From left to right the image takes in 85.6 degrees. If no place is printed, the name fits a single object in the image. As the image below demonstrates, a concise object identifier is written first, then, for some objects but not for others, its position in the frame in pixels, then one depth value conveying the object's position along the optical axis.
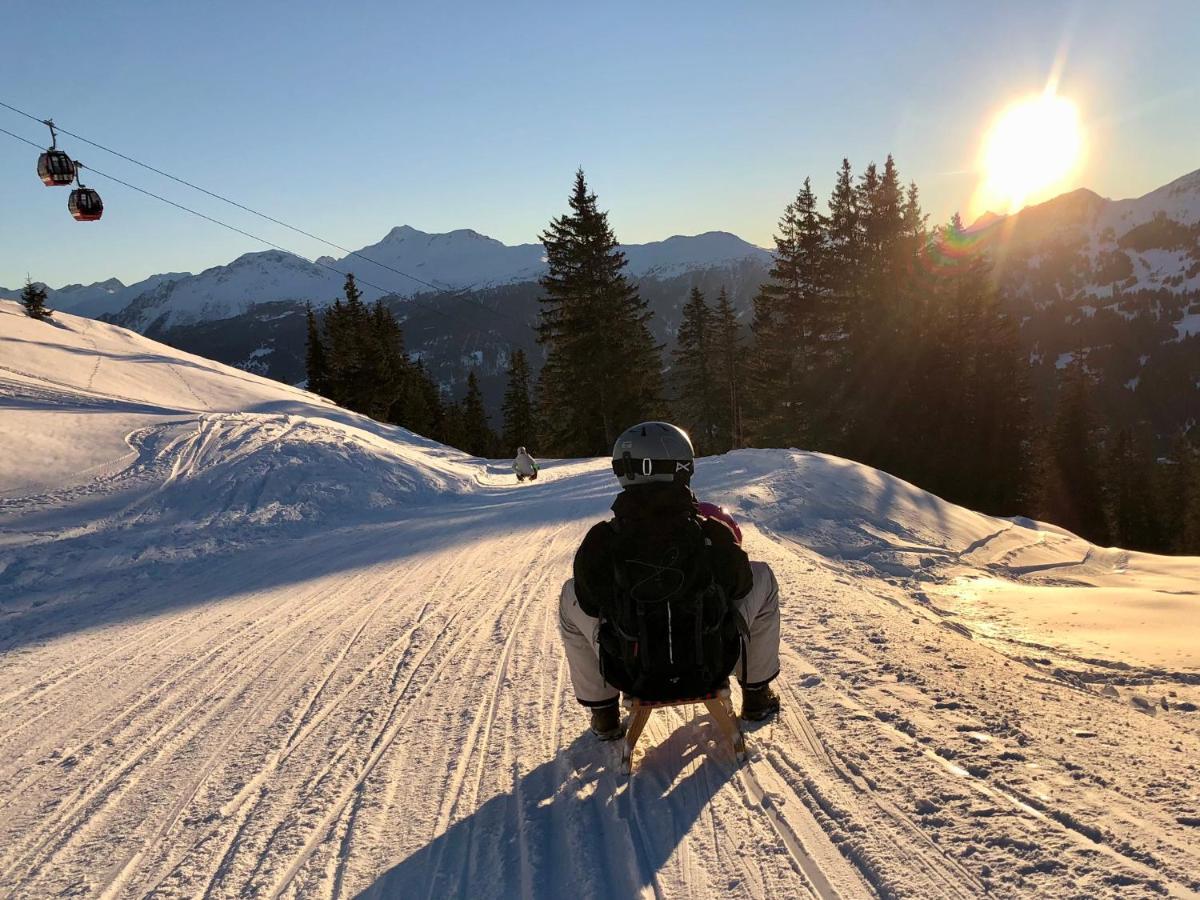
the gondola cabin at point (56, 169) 14.95
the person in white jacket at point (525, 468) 20.67
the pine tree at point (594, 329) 33.88
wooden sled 3.19
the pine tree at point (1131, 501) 45.00
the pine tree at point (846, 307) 34.09
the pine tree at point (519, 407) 56.12
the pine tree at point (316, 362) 54.09
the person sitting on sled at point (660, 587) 3.03
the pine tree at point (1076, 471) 39.19
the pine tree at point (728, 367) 43.78
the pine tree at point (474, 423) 59.17
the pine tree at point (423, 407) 53.78
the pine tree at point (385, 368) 46.53
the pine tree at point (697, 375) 45.09
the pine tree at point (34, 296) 41.97
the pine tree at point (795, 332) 34.59
